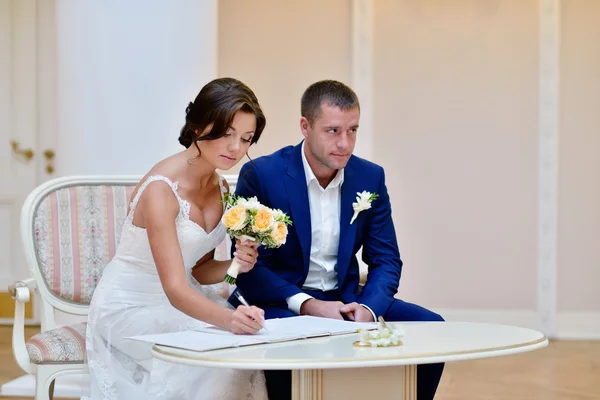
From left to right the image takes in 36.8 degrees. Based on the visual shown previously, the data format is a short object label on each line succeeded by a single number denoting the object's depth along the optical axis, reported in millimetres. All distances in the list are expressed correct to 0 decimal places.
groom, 3342
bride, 2875
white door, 7094
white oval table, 2229
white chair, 3734
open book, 2422
